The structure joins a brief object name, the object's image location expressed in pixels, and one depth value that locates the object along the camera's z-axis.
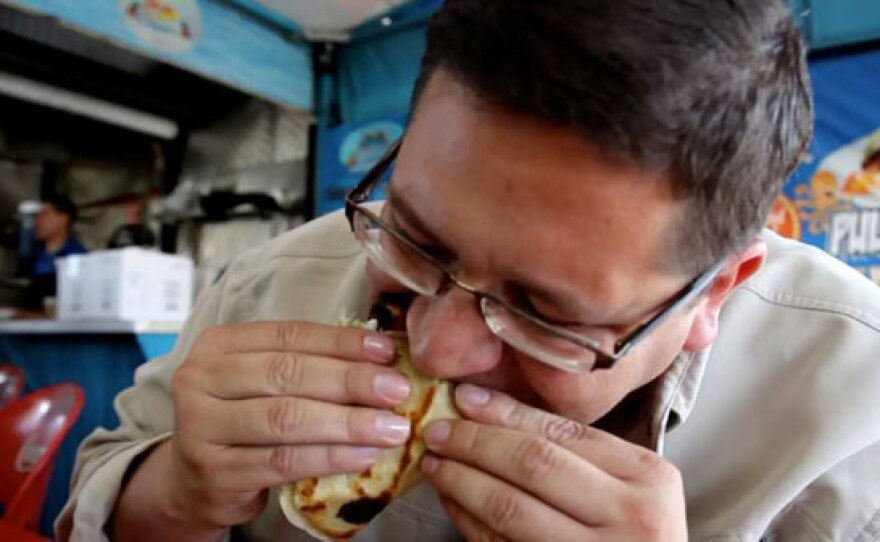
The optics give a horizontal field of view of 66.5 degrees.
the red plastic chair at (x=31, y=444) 2.05
